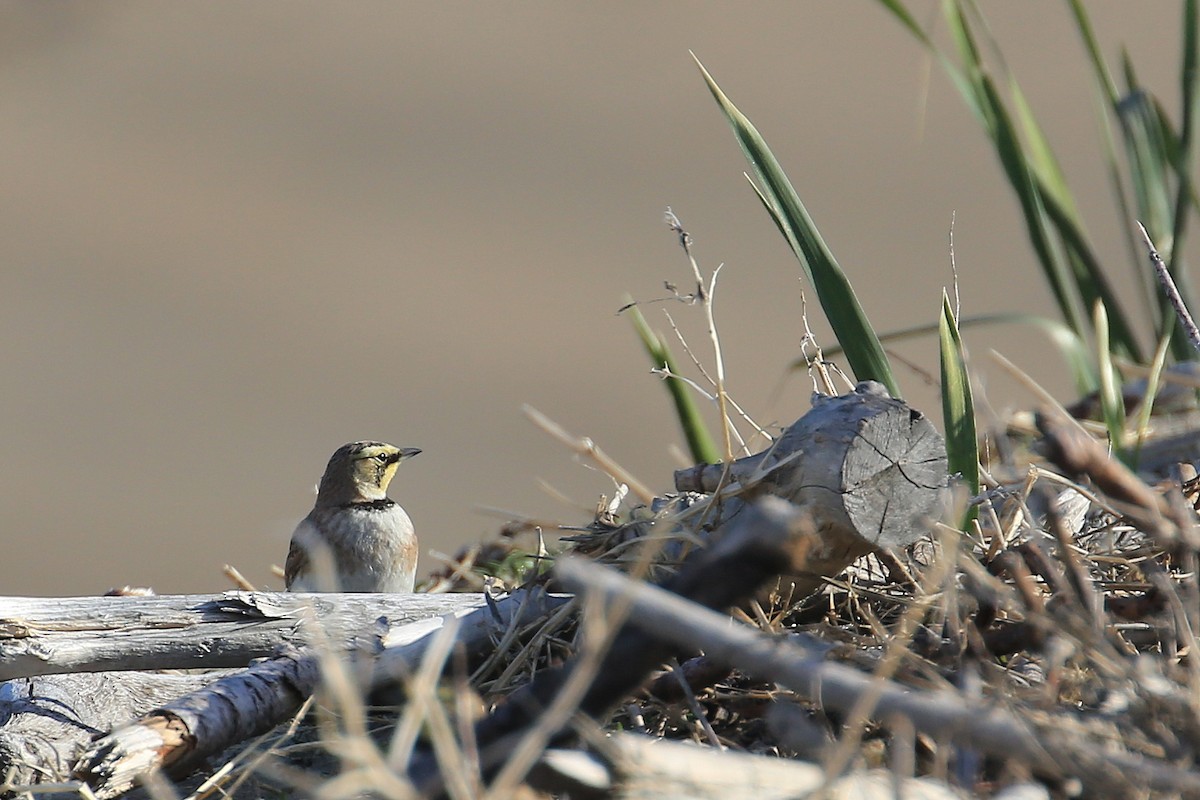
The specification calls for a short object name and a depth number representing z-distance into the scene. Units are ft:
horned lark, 25.16
